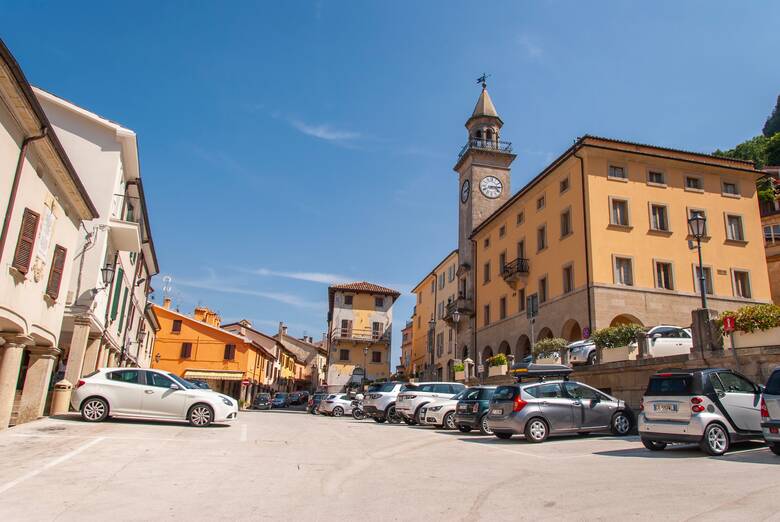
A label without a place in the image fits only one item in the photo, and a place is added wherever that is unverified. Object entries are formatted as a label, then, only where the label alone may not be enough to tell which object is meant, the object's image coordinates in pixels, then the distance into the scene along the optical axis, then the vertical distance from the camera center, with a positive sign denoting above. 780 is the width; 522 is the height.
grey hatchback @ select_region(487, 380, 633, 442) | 13.65 +0.10
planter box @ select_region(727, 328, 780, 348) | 13.68 +1.97
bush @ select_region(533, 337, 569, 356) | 24.01 +2.81
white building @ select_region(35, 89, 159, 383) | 19.83 +5.95
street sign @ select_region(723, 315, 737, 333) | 14.42 +2.38
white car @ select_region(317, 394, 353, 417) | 30.97 +0.02
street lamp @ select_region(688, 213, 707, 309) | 17.38 +5.72
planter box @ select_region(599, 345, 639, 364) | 19.11 +2.09
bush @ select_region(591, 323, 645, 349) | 19.44 +2.72
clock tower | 46.22 +17.53
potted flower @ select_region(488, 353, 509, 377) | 29.05 +2.35
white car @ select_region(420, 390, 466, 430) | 19.03 -0.11
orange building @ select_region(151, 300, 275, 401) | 50.16 +4.37
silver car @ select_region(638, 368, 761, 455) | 10.34 +0.20
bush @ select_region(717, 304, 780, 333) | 13.71 +2.44
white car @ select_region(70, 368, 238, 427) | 15.16 +0.02
